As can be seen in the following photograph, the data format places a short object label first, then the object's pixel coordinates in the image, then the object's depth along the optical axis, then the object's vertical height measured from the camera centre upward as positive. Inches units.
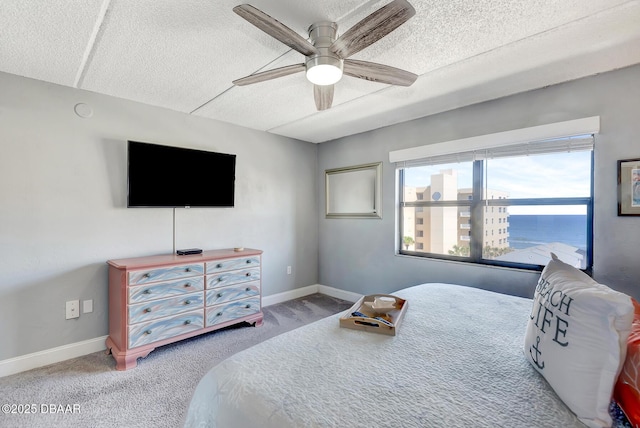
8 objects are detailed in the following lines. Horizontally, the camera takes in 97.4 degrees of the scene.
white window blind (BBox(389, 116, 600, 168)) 88.7 +24.9
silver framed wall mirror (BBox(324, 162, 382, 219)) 145.4 +11.1
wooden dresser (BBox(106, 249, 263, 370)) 91.6 -32.3
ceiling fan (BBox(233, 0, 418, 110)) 51.2 +35.5
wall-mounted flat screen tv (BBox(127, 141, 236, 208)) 105.9 +14.0
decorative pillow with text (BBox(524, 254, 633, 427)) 33.5 -17.6
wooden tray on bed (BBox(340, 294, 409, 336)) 57.0 -23.7
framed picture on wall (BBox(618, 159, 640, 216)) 80.7 +7.5
